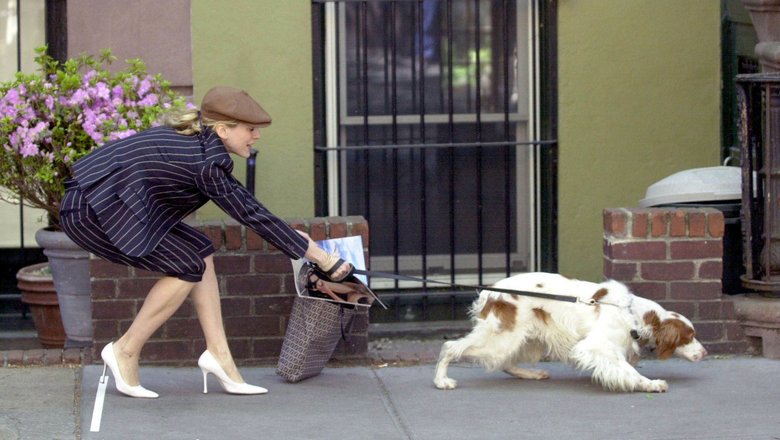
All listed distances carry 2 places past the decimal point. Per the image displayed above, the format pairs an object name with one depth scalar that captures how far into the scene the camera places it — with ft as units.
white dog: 40.24
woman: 37.63
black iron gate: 52.60
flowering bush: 45.37
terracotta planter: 48.52
